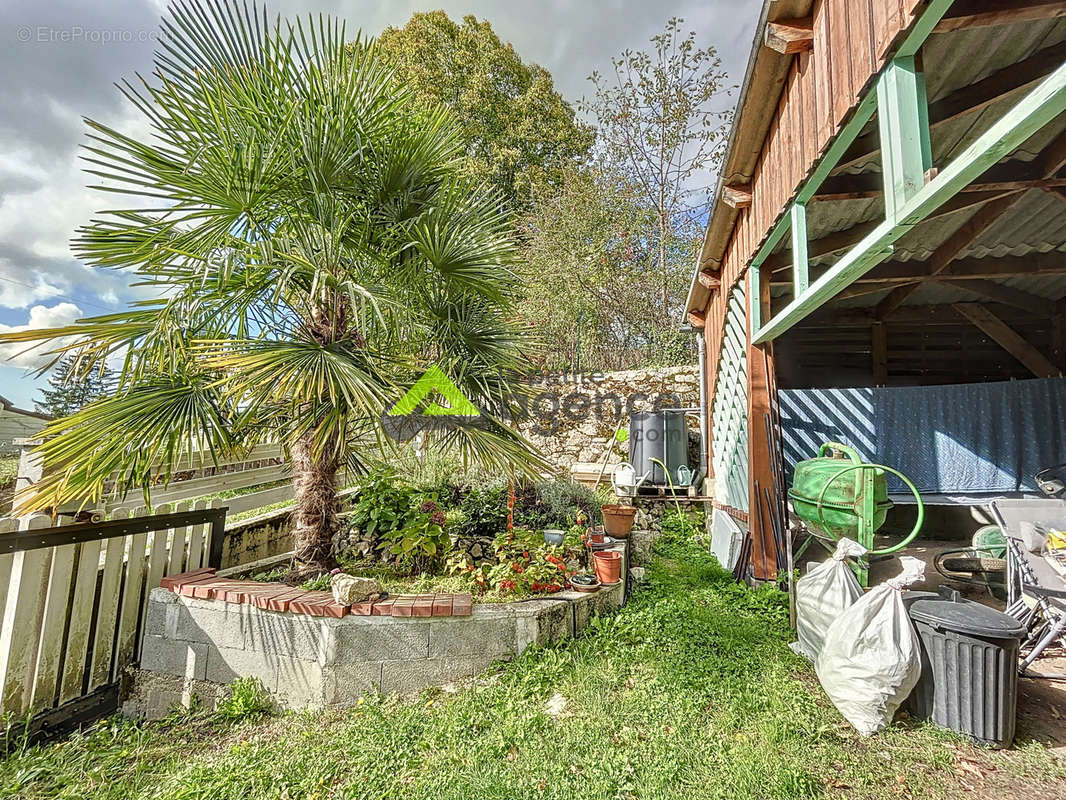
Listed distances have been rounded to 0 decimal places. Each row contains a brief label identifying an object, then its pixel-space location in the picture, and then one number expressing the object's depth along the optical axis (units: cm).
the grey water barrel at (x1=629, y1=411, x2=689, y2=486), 571
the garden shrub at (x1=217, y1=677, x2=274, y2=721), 247
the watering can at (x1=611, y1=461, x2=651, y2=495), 509
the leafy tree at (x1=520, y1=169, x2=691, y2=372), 936
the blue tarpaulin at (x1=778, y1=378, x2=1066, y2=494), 500
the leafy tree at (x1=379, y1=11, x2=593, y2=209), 1248
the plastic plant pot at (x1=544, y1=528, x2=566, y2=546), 361
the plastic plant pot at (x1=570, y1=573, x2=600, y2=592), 305
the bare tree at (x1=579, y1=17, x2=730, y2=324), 874
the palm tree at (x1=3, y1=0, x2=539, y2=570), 234
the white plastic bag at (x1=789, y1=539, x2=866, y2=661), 224
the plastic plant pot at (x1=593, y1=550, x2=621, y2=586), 316
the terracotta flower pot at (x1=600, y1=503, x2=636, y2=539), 392
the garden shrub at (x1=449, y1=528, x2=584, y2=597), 294
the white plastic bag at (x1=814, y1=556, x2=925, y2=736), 194
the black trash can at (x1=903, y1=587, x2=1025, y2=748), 187
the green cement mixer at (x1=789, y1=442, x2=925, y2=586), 291
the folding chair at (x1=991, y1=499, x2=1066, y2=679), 226
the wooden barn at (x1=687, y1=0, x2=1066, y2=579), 171
